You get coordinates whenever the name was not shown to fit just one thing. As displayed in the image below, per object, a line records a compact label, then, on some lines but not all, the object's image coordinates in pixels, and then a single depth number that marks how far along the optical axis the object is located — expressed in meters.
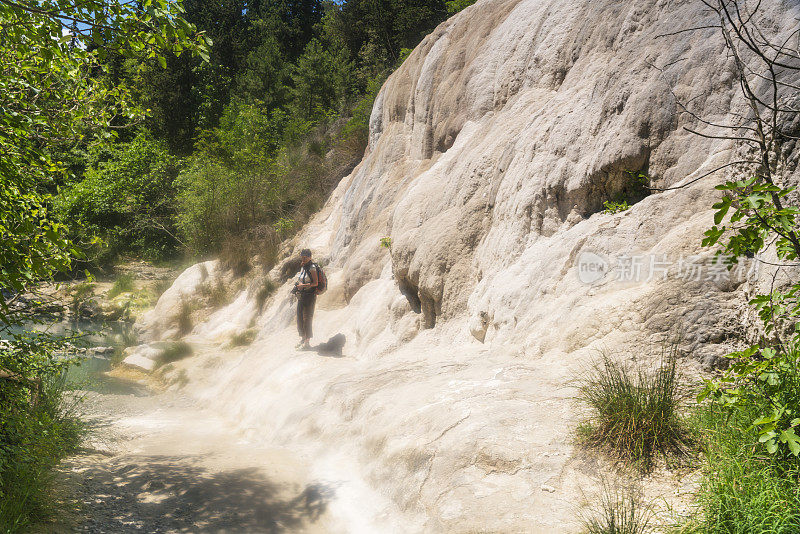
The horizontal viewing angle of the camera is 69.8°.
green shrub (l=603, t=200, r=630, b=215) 6.71
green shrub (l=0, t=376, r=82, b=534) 4.32
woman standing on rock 11.58
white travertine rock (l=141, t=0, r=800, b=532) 4.83
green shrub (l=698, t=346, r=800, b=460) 3.08
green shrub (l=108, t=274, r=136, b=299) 21.88
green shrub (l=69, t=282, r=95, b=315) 19.52
